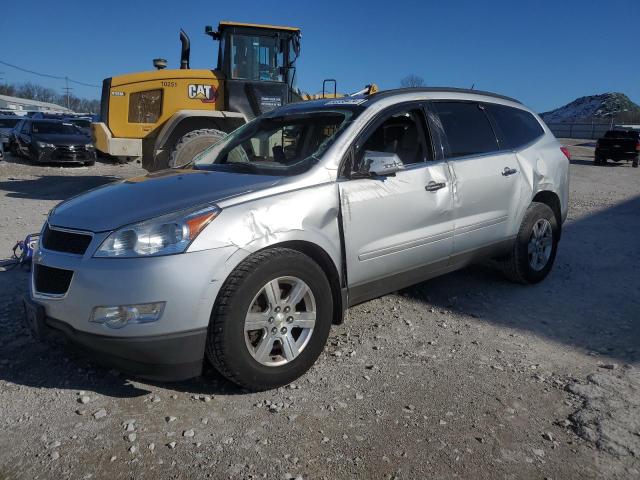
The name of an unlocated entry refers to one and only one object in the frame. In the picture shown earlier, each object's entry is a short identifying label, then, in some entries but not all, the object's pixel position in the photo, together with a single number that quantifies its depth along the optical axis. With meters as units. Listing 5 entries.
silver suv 2.67
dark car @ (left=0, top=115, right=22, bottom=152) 19.61
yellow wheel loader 9.76
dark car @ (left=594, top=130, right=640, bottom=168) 22.27
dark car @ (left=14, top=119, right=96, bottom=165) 16.81
